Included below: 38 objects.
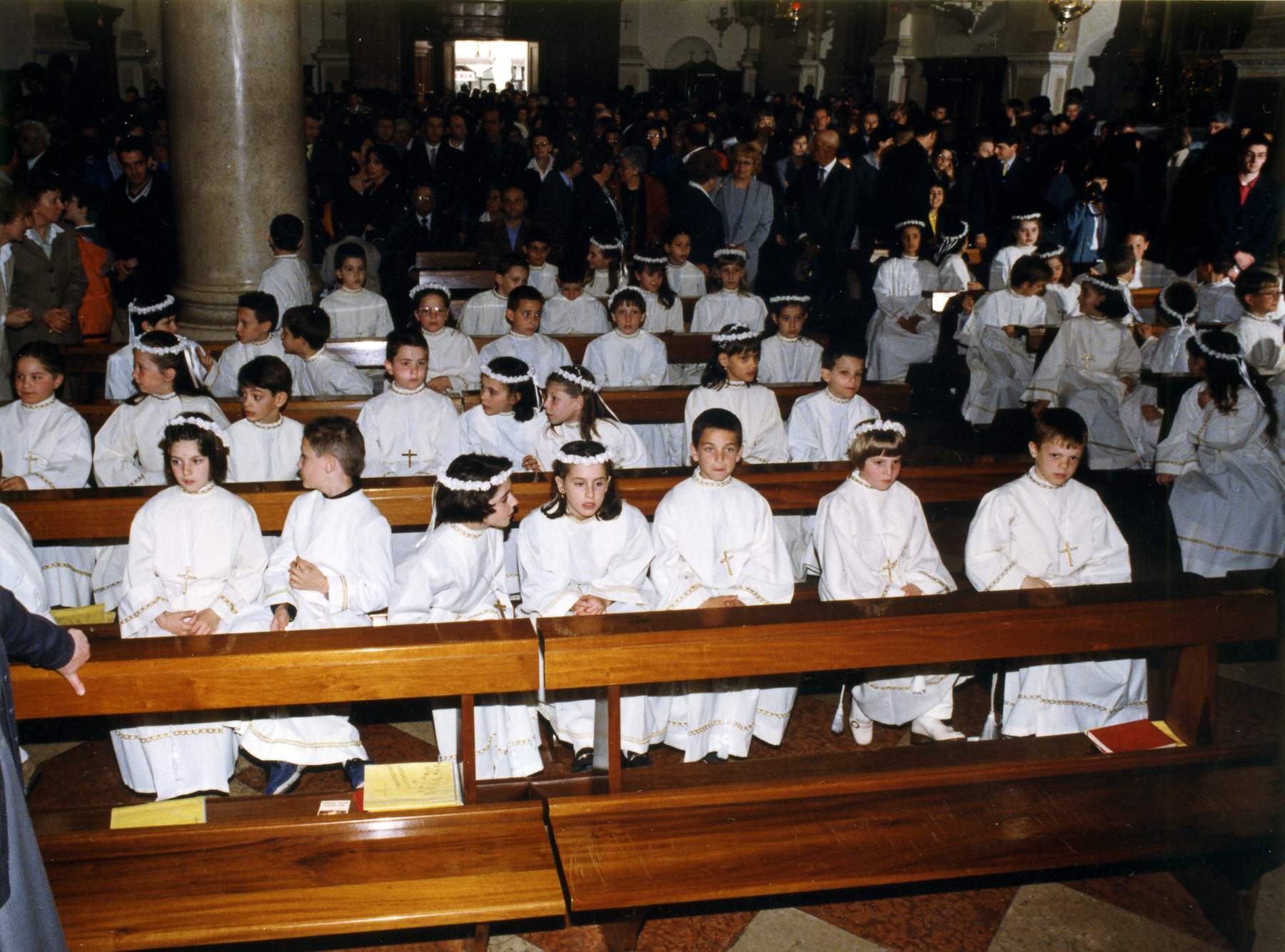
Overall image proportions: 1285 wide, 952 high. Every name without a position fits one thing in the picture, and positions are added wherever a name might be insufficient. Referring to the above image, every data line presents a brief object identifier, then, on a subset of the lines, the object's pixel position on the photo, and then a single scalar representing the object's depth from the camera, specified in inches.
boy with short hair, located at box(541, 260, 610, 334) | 326.3
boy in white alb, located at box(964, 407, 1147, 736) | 168.2
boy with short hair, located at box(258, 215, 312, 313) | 272.4
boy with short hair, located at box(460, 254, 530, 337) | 321.7
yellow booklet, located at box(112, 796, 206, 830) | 116.7
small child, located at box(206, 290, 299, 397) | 234.4
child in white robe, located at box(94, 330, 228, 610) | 201.6
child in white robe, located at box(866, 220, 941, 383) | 349.4
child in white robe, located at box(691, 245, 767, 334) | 322.3
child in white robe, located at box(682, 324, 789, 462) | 230.1
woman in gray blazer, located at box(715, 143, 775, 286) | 390.0
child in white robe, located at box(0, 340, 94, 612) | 199.3
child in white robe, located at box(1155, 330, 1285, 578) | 224.2
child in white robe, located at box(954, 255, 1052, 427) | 320.5
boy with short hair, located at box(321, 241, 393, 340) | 286.0
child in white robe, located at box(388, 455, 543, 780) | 153.3
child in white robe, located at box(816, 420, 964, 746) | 169.3
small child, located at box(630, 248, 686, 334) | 321.4
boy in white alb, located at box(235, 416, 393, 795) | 151.1
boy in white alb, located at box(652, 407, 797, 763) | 165.9
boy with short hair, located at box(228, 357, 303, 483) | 199.9
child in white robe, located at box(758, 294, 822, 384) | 284.2
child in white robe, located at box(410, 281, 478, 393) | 266.2
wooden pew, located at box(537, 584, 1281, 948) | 115.8
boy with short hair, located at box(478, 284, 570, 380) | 261.7
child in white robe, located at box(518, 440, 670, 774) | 160.2
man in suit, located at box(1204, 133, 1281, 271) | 382.3
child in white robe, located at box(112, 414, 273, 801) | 149.3
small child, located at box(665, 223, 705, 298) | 360.2
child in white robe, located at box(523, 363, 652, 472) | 200.8
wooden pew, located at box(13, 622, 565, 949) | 105.7
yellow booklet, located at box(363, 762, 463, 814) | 119.0
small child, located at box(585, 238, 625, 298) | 362.9
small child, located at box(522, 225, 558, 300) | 342.3
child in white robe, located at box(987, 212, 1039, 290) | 362.6
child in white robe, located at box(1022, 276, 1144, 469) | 291.0
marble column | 265.4
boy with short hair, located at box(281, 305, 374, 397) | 231.9
